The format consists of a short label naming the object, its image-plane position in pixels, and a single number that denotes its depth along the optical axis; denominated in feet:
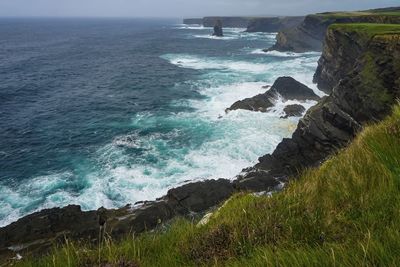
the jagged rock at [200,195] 69.51
